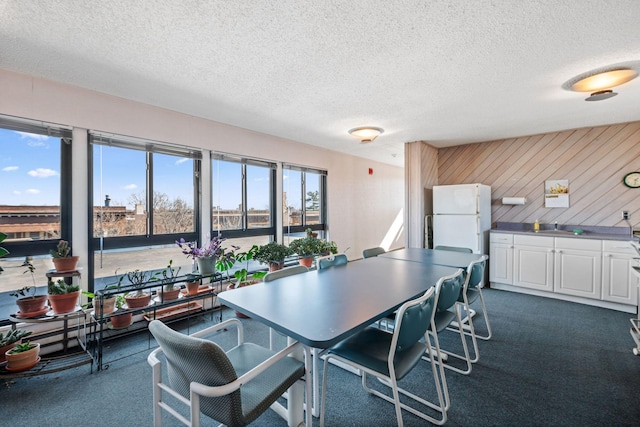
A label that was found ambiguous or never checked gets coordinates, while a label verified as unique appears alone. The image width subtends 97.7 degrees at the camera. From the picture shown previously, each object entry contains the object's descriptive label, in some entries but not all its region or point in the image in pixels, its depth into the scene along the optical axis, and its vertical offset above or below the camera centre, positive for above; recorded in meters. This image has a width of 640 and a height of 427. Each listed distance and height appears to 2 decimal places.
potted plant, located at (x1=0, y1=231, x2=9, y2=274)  2.03 -0.25
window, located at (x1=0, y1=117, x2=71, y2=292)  2.36 +0.19
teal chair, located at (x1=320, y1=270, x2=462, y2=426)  1.40 -0.79
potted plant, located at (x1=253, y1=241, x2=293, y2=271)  3.67 -0.54
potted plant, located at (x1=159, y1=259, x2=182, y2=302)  2.85 -0.80
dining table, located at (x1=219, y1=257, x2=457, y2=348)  1.27 -0.51
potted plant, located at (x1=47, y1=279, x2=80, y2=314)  2.26 -0.67
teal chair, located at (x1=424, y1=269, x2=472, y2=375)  1.89 -0.79
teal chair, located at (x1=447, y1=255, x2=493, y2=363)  2.36 -0.73
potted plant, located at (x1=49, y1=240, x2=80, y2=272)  2.36 -0.37
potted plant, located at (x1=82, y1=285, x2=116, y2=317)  2.50 -0.82
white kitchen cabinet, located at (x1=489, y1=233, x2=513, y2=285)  4.20 -0.70
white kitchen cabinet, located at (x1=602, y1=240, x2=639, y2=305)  3.33 -0.76
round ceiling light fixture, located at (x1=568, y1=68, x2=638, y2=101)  2.30 +1.13
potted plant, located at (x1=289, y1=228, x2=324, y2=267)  4.07 -0.52
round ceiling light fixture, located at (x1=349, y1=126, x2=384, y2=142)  3.77 +1.10
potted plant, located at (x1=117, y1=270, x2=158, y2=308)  2.70 -0.78
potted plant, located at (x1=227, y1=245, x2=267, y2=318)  3.51 -0.80
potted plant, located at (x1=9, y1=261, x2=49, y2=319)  2.17 -0.69
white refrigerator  4.23 -0.06
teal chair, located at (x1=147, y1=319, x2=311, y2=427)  1.05 -0.72
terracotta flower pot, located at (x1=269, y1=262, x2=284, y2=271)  3.69 -0.68
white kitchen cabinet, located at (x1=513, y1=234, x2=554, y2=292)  3.89 -0.72
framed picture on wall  4.21 +0.28
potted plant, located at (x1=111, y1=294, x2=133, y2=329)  2.69 -1.01
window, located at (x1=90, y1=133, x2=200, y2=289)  2.79 +0.12
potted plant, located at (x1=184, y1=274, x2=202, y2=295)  3.02 -0.78
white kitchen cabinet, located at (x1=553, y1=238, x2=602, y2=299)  3.55 -0.73
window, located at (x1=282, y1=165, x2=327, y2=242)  4.59 +0.24
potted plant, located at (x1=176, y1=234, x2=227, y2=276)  3.10 -0.45
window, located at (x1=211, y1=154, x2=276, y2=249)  3.70 +0.23
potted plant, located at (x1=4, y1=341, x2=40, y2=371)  2.04 -1.05
